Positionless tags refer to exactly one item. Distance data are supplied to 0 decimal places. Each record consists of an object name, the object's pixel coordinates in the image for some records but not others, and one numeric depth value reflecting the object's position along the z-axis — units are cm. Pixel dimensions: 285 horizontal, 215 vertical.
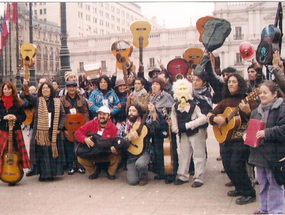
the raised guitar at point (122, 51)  734
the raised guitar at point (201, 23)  598
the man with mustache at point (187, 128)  526
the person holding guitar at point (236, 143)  450
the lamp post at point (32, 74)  1062
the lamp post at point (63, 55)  860
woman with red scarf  551
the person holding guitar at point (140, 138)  546
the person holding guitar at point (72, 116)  616
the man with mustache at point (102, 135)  560
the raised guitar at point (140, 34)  712
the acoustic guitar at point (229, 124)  443
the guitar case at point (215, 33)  497
